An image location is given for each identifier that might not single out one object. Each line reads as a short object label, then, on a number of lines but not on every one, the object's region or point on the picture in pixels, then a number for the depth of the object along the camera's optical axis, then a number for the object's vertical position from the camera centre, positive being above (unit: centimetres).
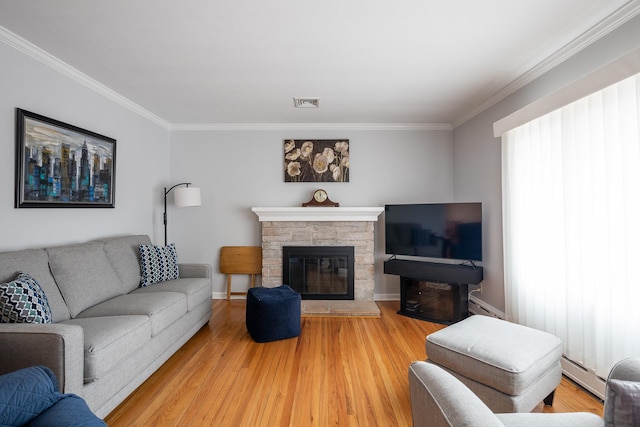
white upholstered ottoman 165 -81
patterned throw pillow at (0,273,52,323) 171 -49
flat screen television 334 -13
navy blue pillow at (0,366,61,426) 112 -69
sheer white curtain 181 -4
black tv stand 336 -82
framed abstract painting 228 +46
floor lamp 390 +29
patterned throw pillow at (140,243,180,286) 311 -48
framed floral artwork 432 +83
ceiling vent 337 +131
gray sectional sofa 157 -67
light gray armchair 85 -56
